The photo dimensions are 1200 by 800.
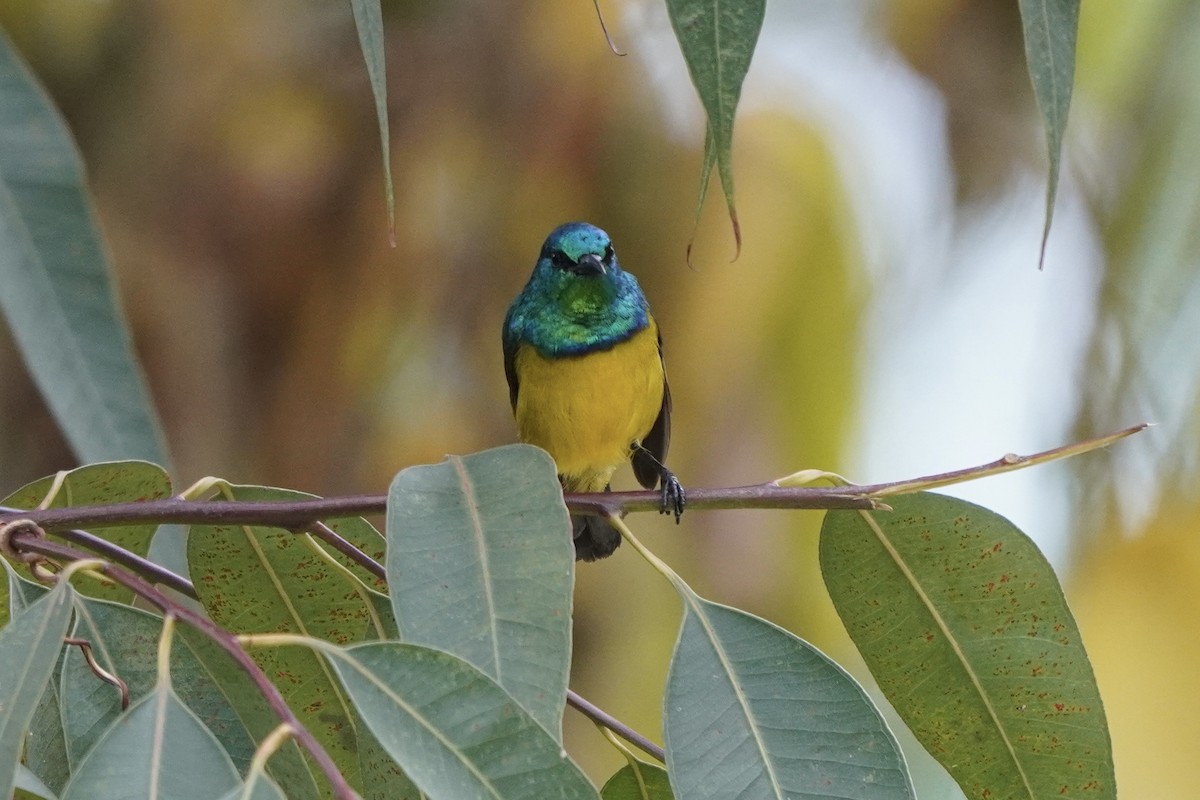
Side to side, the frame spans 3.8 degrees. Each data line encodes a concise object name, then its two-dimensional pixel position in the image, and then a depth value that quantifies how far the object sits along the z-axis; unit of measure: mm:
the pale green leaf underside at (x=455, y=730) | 2669
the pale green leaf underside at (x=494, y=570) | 2934
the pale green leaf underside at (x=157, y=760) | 2759
